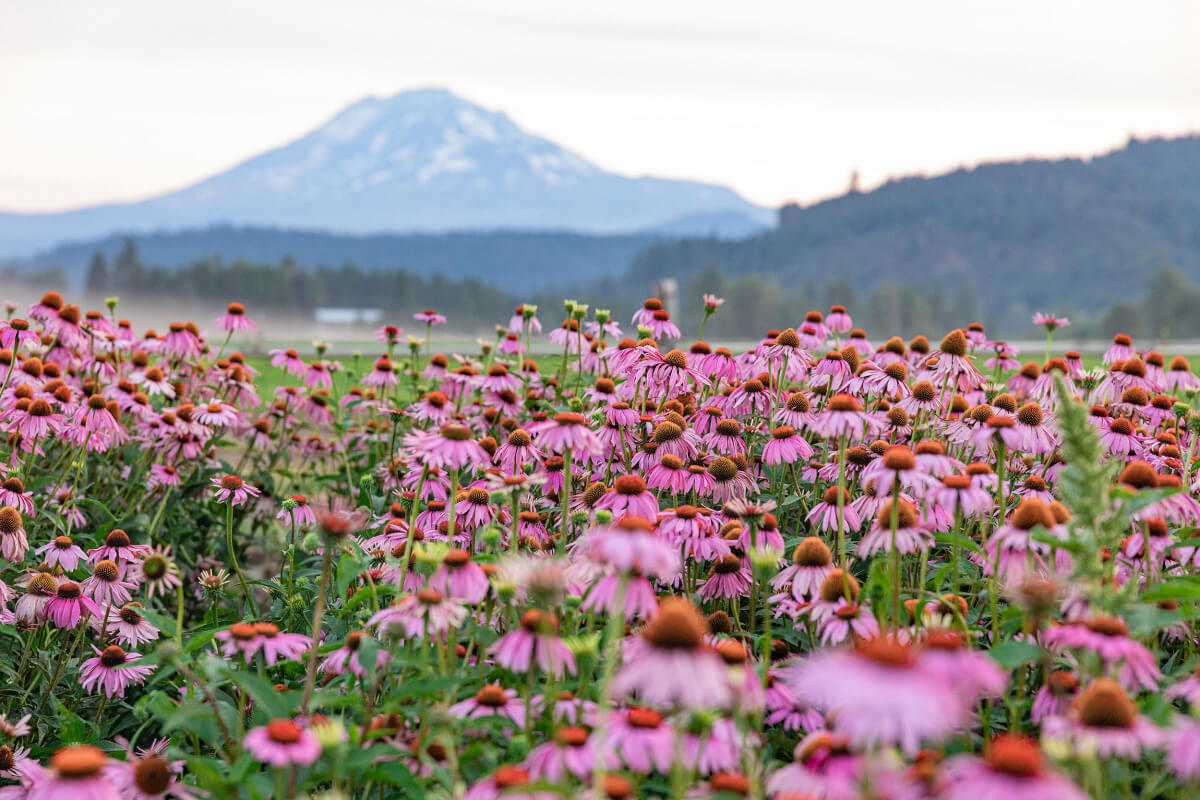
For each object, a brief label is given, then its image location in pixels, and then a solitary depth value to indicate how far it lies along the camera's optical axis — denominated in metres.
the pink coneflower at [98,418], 3.93
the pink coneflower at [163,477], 4.43
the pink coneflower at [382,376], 4.91
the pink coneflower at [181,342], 5.12
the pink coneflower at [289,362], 5.48
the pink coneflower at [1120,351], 4.66
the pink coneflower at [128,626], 3.17
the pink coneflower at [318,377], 5.46
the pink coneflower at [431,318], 5.23
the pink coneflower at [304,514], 3.82
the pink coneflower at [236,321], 5.35
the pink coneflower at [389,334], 5.25
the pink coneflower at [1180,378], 4.03
